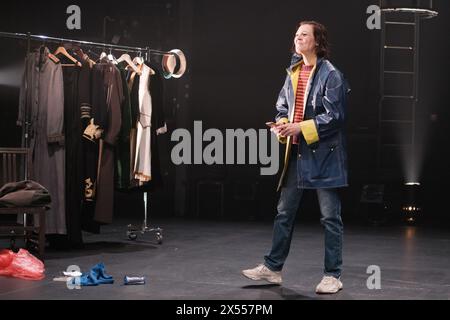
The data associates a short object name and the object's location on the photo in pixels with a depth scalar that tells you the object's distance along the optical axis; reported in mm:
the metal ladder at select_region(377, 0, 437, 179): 8477
